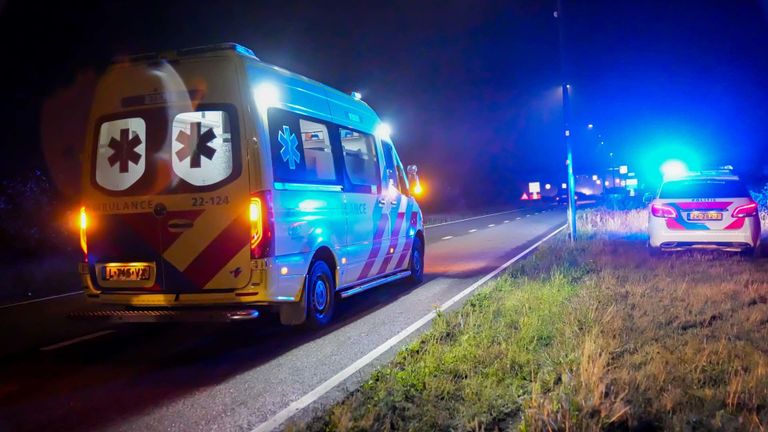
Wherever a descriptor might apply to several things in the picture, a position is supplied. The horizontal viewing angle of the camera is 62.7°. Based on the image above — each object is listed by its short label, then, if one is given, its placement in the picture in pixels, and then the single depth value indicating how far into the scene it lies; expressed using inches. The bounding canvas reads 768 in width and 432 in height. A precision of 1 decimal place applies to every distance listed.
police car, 444.5
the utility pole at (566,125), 706.8
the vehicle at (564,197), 2471.2
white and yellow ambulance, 249.8
